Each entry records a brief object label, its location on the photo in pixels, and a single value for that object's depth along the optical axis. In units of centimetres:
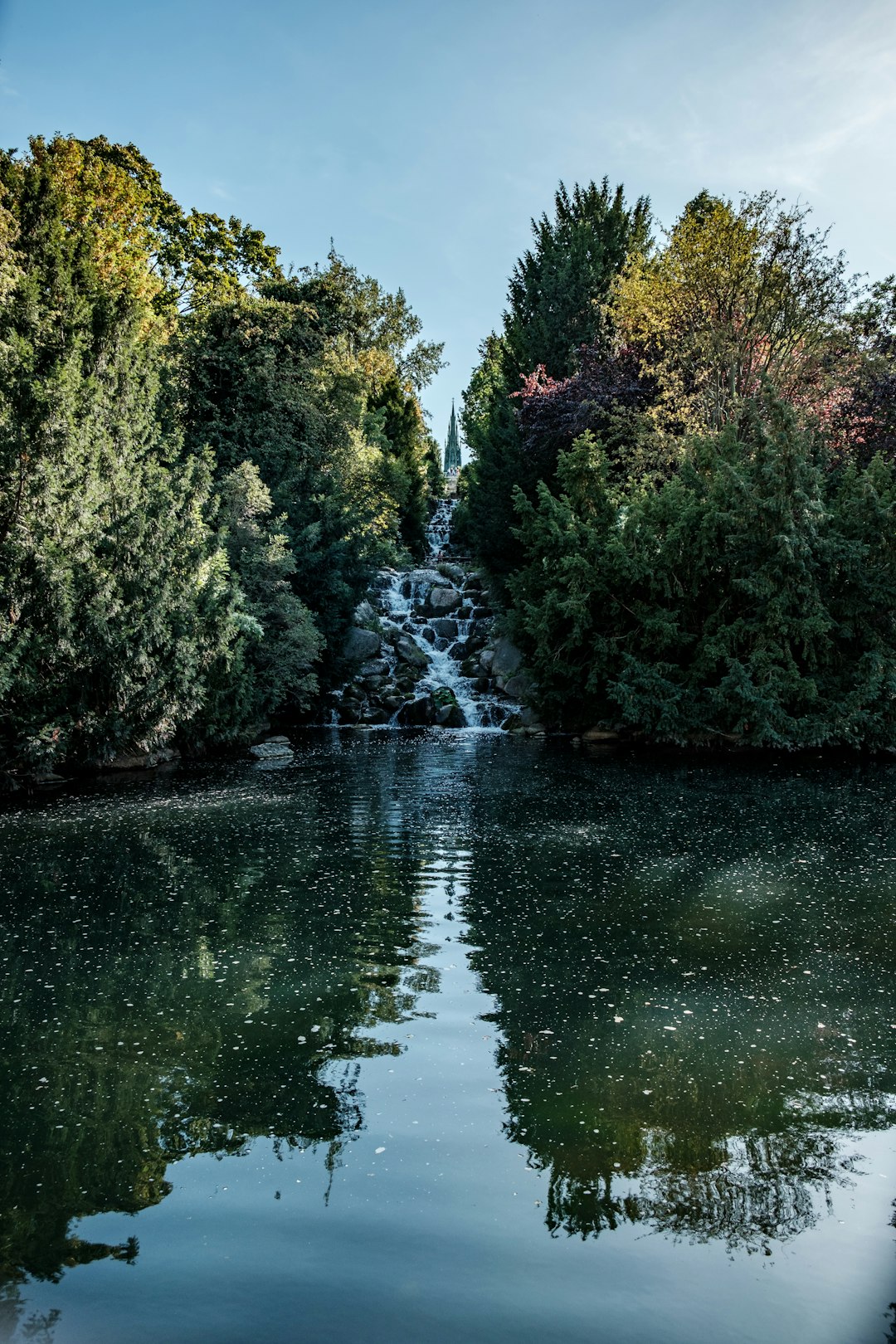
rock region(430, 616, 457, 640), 3341
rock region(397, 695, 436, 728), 2725
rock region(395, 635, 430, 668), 3092
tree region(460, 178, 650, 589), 3200
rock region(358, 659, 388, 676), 3003
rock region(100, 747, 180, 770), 1859
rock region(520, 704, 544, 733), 2564
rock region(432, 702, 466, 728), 2700
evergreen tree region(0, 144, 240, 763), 1521
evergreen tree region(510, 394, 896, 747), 2055
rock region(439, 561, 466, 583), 3925
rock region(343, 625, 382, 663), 2980
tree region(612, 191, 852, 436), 2406
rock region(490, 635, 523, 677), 2923
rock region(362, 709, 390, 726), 2736
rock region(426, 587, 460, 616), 3538
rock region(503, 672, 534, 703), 2780
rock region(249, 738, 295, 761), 2145
